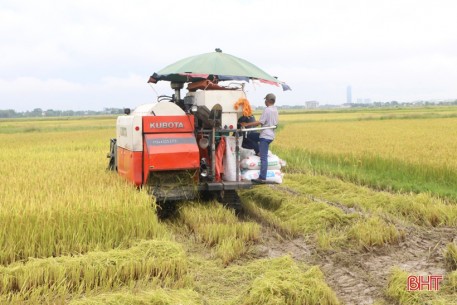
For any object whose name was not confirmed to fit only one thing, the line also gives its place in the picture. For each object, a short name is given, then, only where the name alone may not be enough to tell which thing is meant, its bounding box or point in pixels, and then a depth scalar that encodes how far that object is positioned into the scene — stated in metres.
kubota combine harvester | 7.26
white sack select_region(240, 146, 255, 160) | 8.22
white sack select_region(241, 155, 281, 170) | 8.09
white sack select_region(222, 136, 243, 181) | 7.86
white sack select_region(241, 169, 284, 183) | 8.03
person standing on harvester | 8.00
